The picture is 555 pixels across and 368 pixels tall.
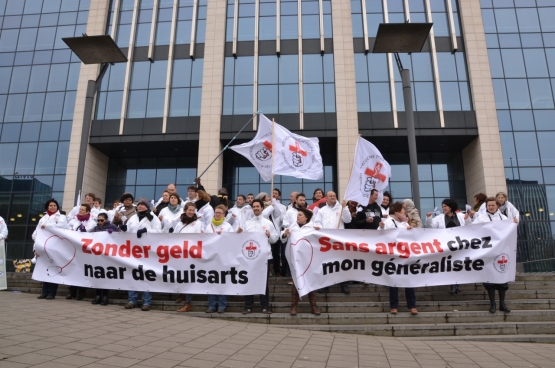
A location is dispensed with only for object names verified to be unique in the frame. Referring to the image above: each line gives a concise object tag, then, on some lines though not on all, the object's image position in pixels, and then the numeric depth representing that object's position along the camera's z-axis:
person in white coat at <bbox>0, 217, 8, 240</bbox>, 9.59
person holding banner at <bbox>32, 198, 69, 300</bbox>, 8.16
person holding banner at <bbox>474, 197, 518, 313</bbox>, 7.13
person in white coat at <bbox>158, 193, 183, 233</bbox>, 8.41
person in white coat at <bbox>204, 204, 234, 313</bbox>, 7.28
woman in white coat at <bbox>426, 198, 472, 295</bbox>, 7.89
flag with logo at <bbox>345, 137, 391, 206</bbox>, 8.15
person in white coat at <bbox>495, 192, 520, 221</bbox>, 8.48
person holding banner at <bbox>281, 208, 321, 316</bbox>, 6.98
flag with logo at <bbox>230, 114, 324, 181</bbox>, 9.58
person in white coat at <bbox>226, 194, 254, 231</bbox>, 9.08
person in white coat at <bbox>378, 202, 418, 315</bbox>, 7.01
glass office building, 22.80
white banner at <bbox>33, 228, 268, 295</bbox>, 7.22
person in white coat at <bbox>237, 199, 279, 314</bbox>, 7.17
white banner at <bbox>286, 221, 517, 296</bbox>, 7.12
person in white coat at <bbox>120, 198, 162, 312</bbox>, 7.95
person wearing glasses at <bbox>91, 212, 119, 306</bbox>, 7.75
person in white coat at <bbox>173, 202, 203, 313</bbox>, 7.78
